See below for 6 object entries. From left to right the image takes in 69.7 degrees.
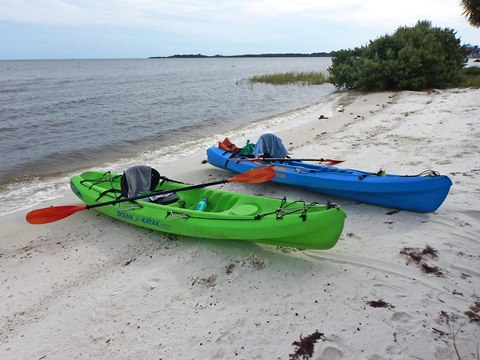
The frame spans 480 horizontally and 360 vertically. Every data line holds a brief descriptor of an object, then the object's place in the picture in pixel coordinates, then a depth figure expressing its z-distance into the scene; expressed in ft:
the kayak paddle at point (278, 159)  20.26
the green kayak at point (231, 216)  11.87
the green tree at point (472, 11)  50.85
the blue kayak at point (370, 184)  14.98
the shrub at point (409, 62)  58.18
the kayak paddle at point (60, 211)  15.02
